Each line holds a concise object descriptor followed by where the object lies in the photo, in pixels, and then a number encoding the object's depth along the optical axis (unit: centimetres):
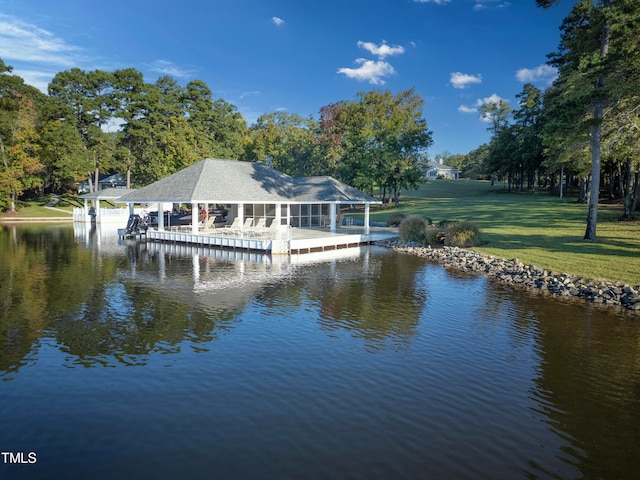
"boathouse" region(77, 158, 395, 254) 2773
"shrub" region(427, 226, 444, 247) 2844
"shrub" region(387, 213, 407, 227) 3900
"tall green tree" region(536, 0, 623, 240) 1988
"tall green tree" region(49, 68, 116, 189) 5916
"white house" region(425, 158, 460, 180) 11350
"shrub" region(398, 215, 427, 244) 2959
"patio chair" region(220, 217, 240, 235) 3031
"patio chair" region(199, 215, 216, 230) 3152
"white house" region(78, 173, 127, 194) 7404
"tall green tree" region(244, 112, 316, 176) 6159
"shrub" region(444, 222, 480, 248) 2637
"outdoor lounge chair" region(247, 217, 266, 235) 2922
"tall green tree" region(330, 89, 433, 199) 5319
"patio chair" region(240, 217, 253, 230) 3128
